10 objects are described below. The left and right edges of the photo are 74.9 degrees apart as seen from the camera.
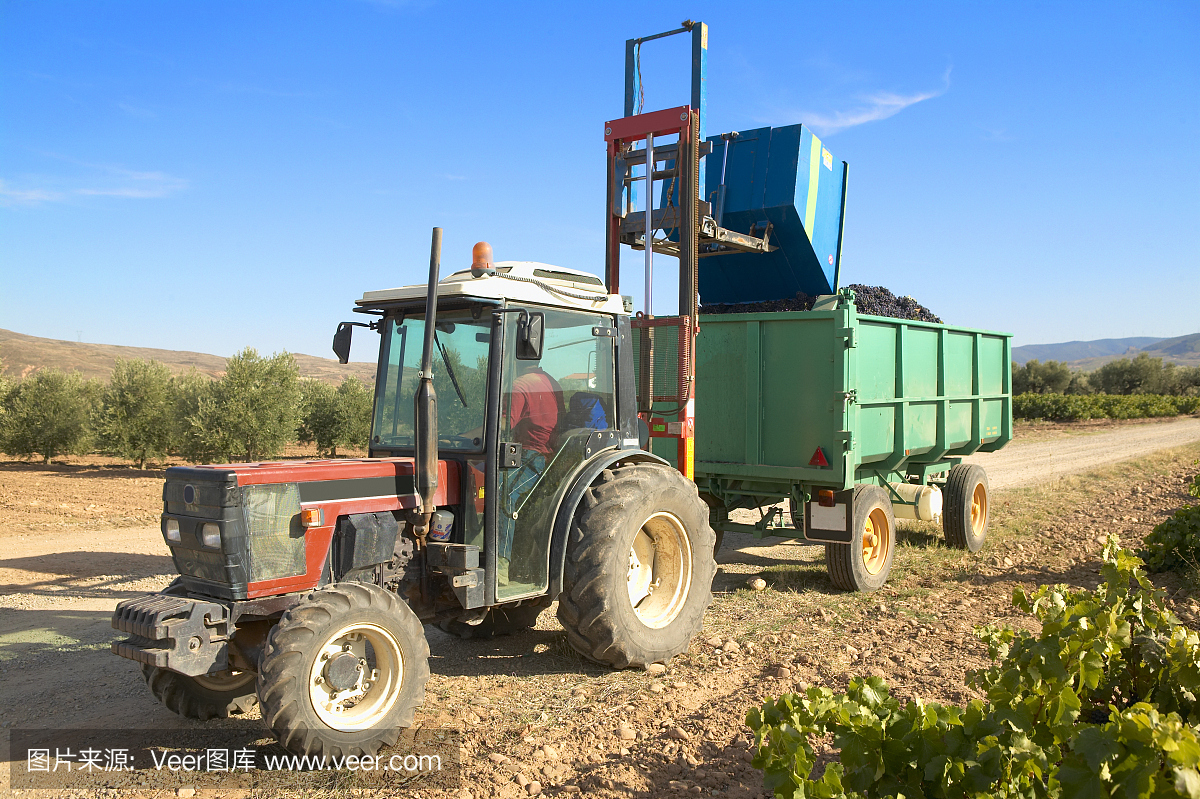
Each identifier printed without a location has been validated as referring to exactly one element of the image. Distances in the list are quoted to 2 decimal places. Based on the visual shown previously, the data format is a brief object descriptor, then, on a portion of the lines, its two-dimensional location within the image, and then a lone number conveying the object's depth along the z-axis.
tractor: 3.60
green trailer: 6.51
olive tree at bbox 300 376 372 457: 21.41
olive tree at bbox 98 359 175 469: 19.06
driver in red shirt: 4.52
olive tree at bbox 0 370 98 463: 19.72
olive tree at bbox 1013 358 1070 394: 48.06
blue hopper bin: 7.38
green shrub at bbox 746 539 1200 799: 2.12
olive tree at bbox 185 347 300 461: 16.89
